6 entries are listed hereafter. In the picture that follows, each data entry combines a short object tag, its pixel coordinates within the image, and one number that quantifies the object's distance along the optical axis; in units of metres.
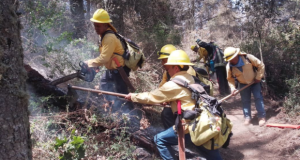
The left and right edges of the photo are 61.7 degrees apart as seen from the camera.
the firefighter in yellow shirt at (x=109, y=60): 4.39
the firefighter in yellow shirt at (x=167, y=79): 4.54
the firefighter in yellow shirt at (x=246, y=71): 5.91
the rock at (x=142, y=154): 4.20
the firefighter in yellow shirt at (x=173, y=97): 3.46
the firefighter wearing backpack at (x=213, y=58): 7.18
